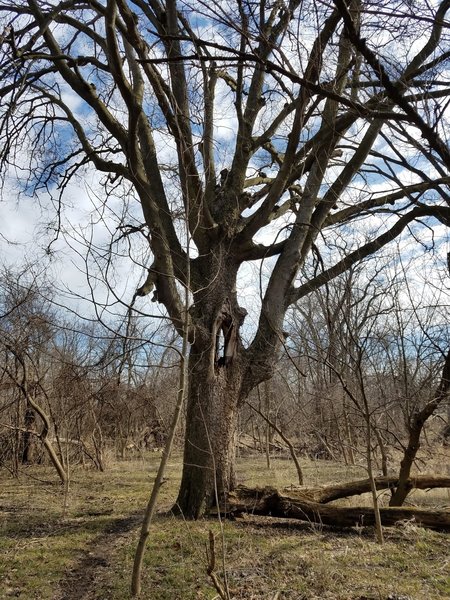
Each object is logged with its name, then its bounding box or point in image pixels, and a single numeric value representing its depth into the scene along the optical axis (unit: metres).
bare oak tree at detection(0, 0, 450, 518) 5.54
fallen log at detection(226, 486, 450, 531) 5.50
